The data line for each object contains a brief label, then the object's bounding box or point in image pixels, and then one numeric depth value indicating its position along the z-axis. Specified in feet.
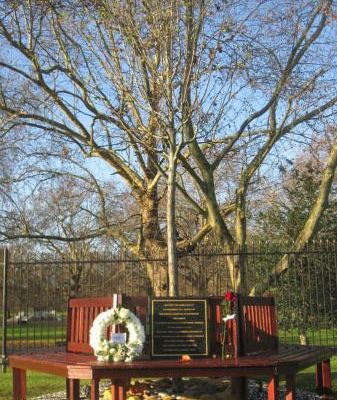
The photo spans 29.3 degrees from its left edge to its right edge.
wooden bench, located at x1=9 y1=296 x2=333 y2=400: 22.03
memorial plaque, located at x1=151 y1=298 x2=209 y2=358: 24.39
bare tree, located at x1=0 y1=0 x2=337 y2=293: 33.76
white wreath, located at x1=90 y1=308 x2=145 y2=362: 23.20
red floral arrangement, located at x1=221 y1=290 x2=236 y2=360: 24.68
